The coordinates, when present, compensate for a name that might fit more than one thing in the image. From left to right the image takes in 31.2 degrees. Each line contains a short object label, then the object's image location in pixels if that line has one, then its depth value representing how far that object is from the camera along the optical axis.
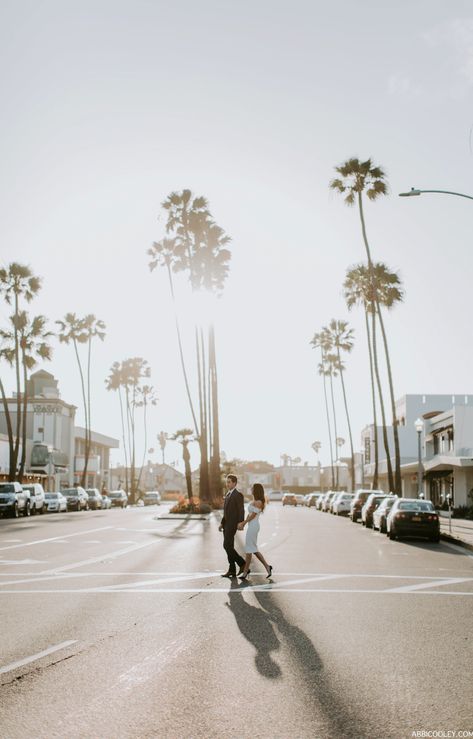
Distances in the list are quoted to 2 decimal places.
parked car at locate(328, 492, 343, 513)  55.81
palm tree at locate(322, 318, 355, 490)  77.50
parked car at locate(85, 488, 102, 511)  66.81
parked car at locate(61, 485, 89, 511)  61.28
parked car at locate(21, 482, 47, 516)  48.72
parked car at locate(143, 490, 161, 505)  91.90
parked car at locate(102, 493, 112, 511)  71.84
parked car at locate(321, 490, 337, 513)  61.59
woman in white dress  14.37
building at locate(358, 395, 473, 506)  48.38
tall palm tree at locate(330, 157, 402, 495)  45.50
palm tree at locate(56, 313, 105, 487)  73.90
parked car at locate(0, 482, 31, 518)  44.31
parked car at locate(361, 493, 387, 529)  35.59
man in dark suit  14.53
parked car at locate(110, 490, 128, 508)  80.75
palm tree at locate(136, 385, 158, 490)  109.82
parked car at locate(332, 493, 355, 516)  53.22
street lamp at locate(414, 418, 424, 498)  34.74
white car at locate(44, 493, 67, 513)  54.72
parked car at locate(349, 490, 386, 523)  41.81
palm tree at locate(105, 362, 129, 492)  97.19
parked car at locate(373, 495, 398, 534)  30.97
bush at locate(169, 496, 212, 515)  46.00
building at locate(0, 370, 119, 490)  77.56
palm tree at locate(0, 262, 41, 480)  54.06
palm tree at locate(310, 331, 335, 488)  82.62
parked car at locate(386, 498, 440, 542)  26.17
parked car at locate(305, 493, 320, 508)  81.76
